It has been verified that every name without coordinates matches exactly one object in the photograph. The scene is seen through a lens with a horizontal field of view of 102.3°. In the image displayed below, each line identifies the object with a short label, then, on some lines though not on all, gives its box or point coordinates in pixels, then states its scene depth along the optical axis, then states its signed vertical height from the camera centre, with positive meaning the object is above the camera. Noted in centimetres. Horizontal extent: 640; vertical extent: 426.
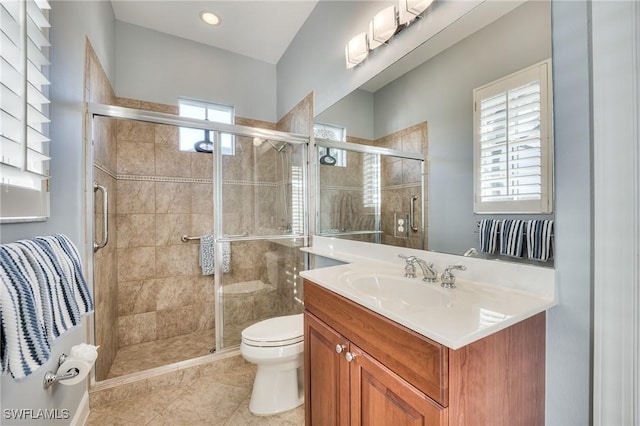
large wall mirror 95 +55
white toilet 149 -92
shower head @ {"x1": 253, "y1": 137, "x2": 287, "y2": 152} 222 +60
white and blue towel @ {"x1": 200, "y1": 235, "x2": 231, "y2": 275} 256 -41
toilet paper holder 101 -64
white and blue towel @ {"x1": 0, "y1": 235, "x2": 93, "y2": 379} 60 -24
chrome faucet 112 -26
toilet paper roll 101 -61
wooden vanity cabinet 66 -50
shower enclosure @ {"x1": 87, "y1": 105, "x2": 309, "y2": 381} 208 -21
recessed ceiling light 227 +175
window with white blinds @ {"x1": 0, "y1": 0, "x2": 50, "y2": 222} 70 +32
